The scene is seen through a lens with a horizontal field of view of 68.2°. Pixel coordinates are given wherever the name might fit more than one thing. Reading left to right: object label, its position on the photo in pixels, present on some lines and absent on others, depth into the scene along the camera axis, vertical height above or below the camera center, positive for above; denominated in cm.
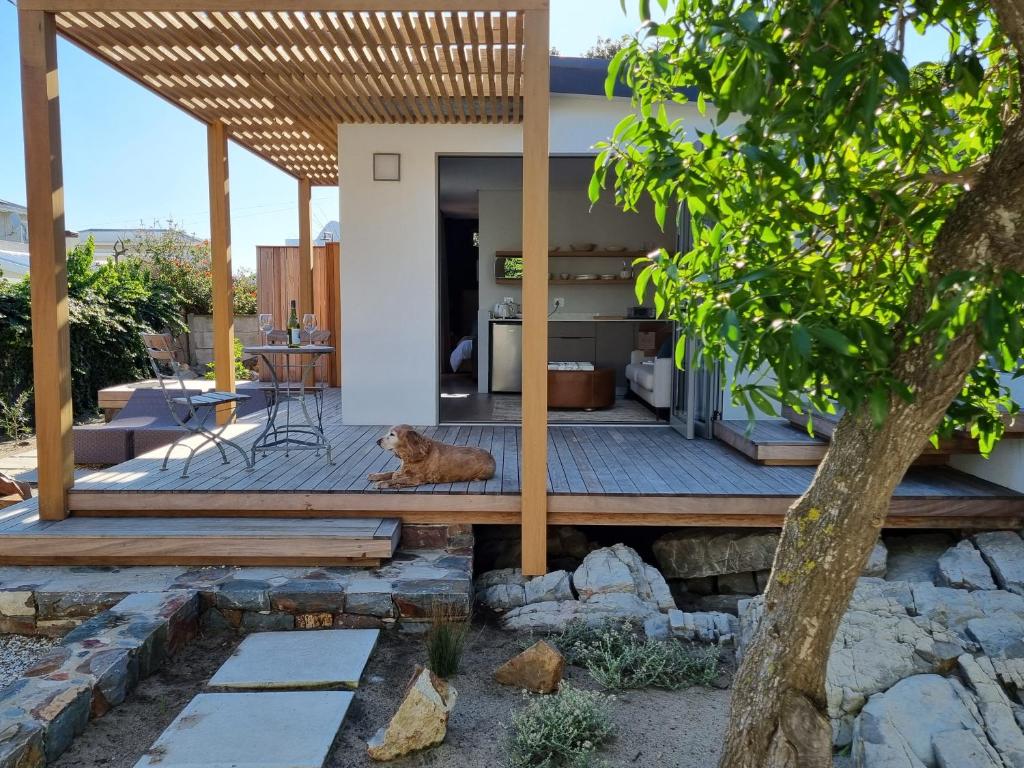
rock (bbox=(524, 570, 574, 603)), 381 -139
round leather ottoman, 768 -75
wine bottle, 520 -12
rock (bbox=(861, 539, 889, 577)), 393 -130
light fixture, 649 +126
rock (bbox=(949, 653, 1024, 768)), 237 -134
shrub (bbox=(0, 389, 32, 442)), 782 -108
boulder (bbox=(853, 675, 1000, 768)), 232 -134
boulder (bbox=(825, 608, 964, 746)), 272 -129
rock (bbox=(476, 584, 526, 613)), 382 -143
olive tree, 124 +16
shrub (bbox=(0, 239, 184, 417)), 811 -13
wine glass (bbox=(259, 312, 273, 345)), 548 -6
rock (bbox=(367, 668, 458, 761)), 244 -134
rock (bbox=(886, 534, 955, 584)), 397 -133
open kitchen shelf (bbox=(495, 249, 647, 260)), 943 +76
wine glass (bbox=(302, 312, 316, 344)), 557 -7
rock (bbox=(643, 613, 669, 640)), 344 -144
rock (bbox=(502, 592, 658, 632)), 360 -143
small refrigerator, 904 -51
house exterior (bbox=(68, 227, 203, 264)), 1462 +183
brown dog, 419 -83
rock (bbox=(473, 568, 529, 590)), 397 -139
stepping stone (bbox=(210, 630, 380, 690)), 285 -139
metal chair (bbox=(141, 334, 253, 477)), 446 -51
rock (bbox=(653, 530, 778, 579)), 425 -135
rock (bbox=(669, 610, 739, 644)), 344 -144
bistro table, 486 -84
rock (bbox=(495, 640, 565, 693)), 295 -139
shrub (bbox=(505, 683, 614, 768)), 247 -140
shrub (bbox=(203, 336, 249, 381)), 1016 -75
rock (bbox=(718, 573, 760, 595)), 434 -155
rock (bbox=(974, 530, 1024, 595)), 368 -124
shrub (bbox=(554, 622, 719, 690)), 306 -146
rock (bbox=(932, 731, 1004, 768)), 227 -133
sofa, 691 -65
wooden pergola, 371 +160
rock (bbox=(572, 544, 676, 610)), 379 -134
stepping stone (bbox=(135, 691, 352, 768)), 231 -136
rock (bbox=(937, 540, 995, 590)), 372 -128
